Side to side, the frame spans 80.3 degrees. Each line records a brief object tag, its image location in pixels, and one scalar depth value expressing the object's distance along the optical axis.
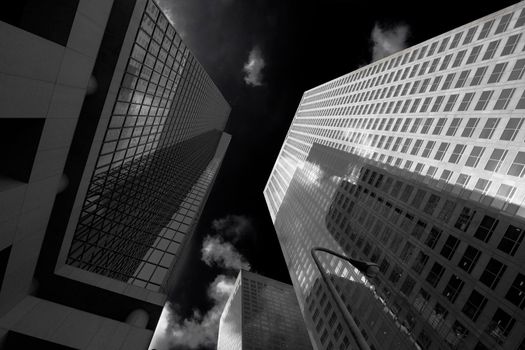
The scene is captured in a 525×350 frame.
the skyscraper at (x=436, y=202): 33.00
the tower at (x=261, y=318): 130.75
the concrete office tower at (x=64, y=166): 10.88
